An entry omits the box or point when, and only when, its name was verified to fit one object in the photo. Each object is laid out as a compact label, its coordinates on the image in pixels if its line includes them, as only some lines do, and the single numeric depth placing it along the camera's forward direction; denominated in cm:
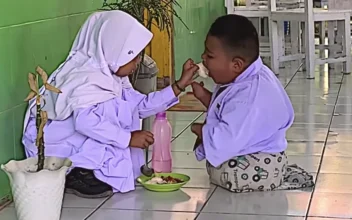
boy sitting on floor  283
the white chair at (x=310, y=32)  598
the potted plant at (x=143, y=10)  339
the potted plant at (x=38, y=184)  239
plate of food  289
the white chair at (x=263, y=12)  653
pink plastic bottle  313
